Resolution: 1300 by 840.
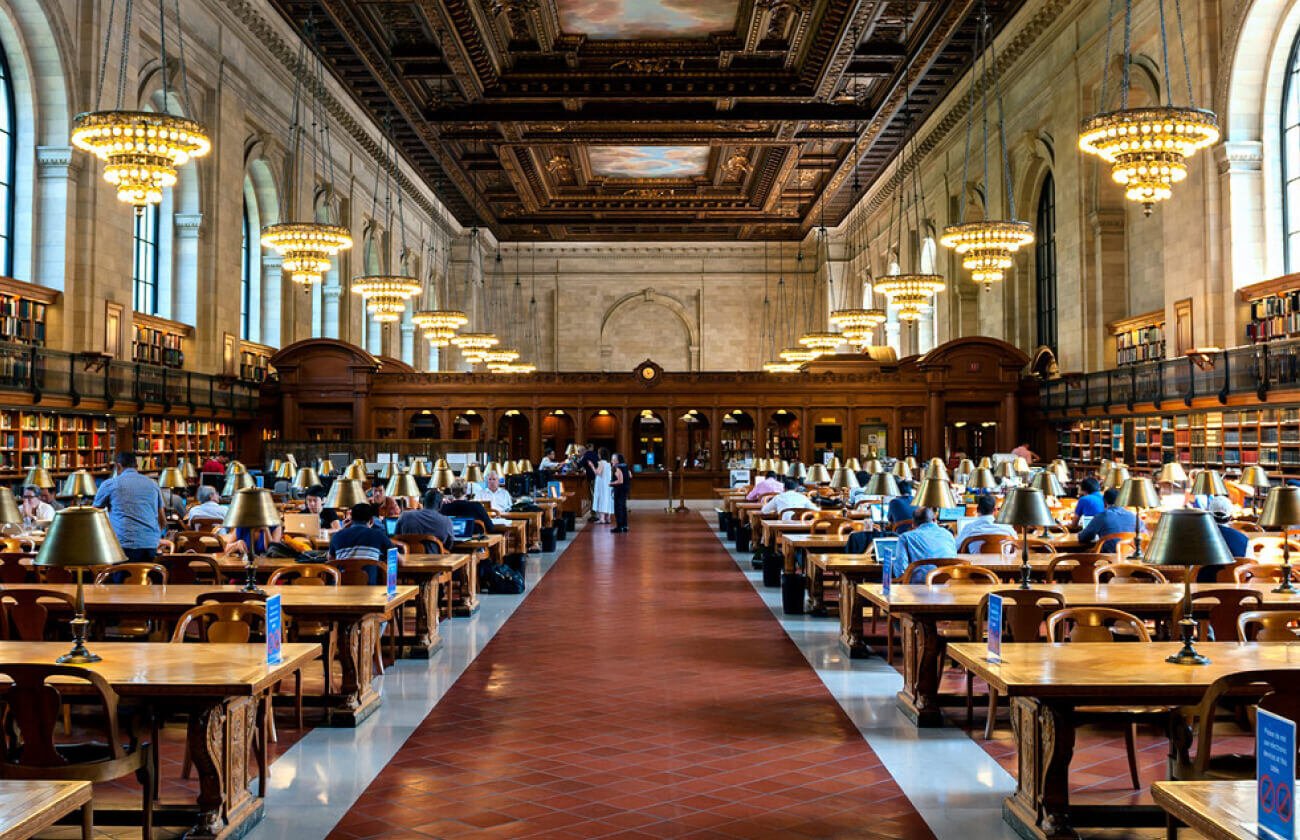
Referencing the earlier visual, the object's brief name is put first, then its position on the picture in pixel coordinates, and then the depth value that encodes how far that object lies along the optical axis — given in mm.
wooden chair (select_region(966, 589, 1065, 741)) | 6137
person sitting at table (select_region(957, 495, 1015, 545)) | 9508
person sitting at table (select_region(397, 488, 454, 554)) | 10031
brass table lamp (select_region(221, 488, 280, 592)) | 6047
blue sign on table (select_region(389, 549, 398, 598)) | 7018
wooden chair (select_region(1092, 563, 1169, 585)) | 7449
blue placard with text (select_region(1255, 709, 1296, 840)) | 2580
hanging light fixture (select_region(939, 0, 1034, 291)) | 17312
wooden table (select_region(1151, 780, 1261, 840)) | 2760
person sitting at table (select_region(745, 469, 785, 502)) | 17375
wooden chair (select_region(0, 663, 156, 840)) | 4000
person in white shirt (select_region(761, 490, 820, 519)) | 13883
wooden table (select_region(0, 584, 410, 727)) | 6344
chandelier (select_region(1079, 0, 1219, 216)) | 11977
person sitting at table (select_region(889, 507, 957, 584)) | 8156
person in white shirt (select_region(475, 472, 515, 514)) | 14836
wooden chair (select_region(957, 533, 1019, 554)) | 9453
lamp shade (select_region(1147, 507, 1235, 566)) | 4379
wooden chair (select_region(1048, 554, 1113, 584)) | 8000
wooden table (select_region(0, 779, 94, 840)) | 2789
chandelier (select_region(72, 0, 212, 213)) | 11945
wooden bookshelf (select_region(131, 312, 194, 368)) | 19578
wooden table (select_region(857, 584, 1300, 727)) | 6355
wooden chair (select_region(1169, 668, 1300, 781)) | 3764
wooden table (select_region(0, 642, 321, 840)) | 4387
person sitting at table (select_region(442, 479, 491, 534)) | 11883
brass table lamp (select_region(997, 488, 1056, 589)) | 6172
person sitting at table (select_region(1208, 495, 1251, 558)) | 7965
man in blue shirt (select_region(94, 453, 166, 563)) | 8727
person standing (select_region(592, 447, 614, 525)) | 22750
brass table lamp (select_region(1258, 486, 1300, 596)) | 5777
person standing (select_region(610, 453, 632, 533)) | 20938
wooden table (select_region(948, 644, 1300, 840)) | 4309
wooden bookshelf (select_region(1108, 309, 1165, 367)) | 19250
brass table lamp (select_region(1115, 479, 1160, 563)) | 8641
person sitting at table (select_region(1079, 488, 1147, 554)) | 9484
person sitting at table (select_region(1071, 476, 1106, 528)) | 11109
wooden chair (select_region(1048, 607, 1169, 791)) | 4945
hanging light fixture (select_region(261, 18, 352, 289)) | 18141
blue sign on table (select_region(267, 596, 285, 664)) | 4848
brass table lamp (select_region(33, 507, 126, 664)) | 4324
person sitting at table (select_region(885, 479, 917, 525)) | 10602
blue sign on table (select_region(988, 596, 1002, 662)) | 4824
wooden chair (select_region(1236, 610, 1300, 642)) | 5258
